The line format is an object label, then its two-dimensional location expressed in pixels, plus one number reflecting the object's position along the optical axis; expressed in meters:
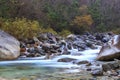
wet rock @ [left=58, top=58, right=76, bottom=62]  12.61
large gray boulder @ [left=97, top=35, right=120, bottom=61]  12.33
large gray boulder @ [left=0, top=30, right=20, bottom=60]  13.25
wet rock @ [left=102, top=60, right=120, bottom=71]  9.66
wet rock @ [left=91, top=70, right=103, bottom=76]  8.84
